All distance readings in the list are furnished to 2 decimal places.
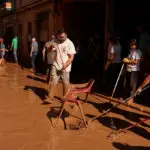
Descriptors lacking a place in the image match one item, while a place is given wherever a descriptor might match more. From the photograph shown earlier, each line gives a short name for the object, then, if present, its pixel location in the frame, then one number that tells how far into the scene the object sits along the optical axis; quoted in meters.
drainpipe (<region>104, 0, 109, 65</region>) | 13.27
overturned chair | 7.02
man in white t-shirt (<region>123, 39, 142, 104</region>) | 9.01
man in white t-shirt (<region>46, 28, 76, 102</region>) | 8.63
